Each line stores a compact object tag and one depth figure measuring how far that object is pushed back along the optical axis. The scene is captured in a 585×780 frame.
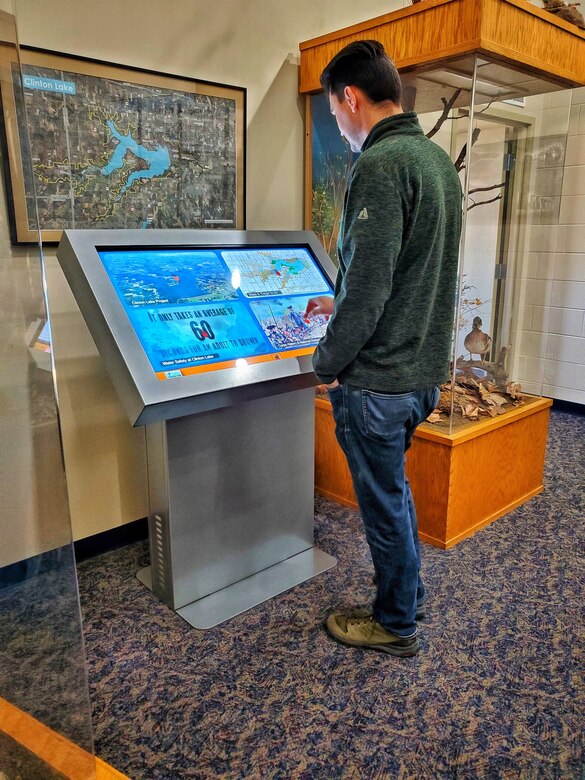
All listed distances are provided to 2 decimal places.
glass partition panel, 1.22
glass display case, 2.39
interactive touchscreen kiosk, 1.79
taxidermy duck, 2.86
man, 1.59
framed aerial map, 2.15
